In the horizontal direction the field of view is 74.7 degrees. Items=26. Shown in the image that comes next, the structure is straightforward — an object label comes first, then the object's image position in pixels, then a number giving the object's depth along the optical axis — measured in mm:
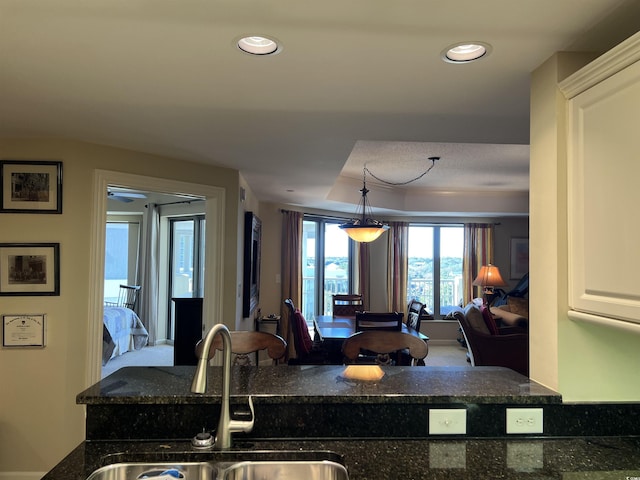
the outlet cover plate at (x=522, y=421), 1447
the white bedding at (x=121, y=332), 5336
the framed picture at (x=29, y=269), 2676
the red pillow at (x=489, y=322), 4191
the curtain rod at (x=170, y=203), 6172
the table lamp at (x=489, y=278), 5828
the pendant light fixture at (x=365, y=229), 4609
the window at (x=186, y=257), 6224
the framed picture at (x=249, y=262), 4297
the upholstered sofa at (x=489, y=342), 4070
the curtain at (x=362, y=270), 7027
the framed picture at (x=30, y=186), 2701
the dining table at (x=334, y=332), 3875
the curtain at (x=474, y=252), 7430
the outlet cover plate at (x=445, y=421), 1438
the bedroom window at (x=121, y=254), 6738
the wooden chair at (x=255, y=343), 2160
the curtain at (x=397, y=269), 7220
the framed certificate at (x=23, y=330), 2674
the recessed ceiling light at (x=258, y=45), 1466
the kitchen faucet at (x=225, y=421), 1284
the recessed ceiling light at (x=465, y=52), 1479
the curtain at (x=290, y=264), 6016
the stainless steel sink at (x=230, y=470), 1253
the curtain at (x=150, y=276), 6461
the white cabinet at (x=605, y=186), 1201
